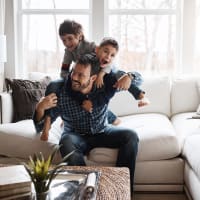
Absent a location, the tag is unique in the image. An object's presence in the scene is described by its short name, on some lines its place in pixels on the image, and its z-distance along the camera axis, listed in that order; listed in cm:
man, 236
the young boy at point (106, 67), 241
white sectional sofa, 241
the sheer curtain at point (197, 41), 363
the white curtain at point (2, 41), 332
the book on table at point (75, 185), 156
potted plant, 141
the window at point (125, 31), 373
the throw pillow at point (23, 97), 307
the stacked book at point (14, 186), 146
